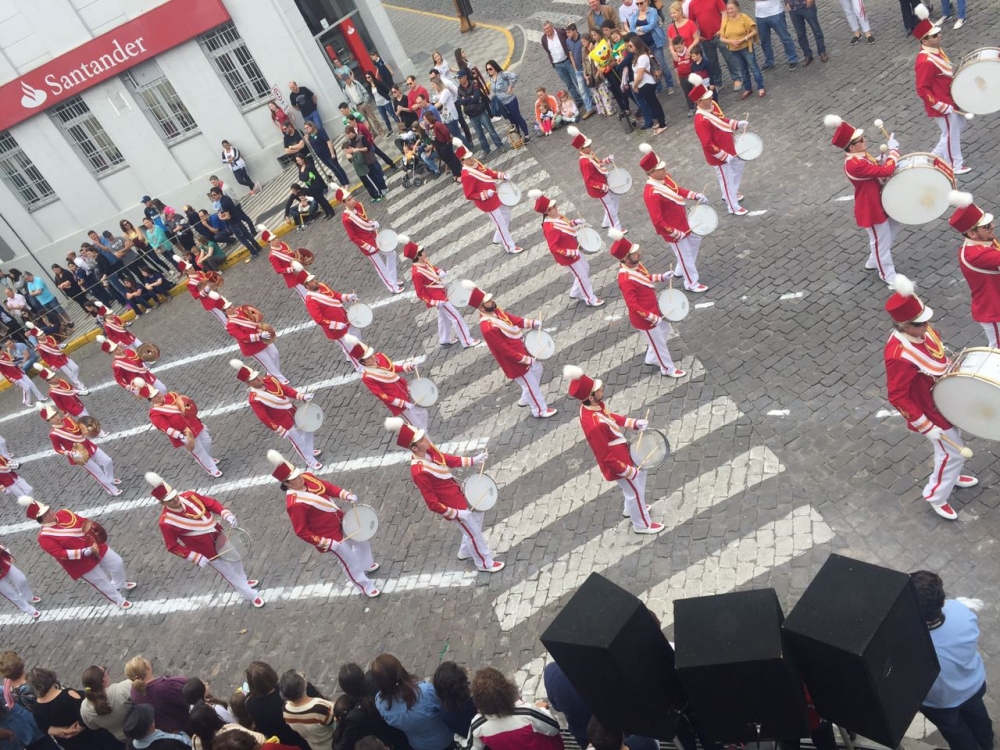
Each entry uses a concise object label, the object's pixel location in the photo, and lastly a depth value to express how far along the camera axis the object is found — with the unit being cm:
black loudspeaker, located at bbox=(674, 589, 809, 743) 504
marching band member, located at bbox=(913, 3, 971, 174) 1205
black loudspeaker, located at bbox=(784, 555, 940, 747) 486
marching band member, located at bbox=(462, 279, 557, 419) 1140
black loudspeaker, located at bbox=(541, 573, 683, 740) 544
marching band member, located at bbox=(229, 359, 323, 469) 1275
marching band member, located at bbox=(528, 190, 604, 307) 1298
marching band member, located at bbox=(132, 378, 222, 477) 1385
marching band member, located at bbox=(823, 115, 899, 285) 1059
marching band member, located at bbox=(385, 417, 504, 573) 945
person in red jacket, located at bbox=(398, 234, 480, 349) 1377
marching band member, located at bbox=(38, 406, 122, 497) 1502
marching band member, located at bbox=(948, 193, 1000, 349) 856
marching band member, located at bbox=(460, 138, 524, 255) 1570
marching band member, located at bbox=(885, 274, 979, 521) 769
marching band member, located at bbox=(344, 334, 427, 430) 1192
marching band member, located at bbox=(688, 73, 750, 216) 1353
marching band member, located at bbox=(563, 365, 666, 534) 887
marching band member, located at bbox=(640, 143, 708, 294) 1236
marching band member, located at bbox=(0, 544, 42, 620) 1292
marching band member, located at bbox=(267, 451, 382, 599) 974
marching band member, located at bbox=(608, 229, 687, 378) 1086
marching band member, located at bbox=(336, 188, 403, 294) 1653
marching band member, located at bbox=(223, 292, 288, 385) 1501
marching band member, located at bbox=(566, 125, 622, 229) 1434
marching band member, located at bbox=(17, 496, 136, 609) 1177
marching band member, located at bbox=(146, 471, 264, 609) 1076
